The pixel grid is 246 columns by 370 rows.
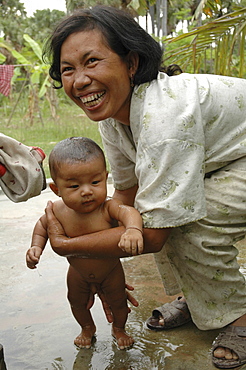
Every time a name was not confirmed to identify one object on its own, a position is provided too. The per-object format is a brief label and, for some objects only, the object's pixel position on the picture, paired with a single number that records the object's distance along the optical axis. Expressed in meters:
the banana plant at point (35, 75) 11.40
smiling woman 1.90
